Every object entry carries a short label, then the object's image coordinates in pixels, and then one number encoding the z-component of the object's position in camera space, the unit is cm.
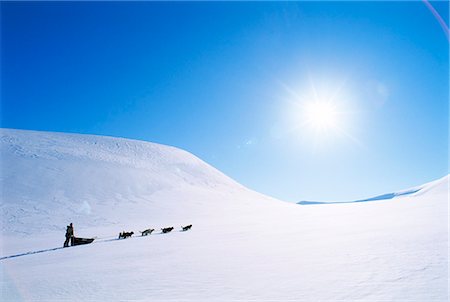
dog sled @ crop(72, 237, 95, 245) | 1783
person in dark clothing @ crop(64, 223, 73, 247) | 1781
